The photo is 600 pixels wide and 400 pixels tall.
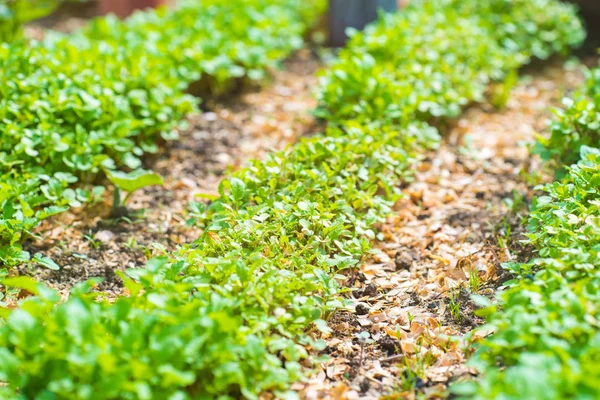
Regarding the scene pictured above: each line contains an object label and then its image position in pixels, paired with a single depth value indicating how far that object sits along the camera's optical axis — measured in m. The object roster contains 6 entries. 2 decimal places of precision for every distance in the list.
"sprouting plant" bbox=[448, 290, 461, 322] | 2.45
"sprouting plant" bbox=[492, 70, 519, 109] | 4.31
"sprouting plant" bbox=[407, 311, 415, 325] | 2.41
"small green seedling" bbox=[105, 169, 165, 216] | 3.07
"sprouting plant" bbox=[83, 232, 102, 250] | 2.92
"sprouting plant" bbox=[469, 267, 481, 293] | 2.55
